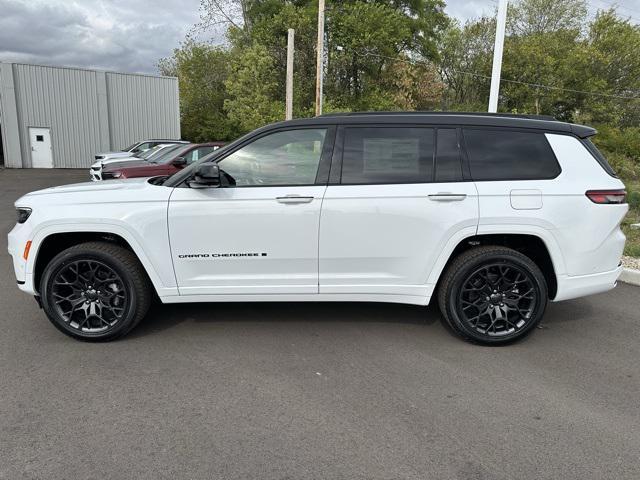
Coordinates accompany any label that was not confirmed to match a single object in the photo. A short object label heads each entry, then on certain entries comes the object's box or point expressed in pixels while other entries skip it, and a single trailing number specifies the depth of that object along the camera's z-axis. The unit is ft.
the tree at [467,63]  127.54
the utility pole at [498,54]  35.41
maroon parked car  34.55
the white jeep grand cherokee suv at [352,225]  13.00
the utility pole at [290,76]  72.90
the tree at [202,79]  126.62
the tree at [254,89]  99.45
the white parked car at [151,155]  40.17
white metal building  87.15
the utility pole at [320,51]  67.77
